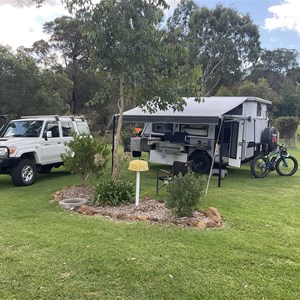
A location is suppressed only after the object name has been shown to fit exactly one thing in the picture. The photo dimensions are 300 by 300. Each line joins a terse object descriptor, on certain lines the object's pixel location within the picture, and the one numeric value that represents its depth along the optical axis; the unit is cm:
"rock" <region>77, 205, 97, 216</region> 539
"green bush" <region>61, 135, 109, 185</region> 677
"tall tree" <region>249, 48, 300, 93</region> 4252
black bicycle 985
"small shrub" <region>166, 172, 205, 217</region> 489
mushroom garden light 542
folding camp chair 692
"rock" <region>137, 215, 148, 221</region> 500
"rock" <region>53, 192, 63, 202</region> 642
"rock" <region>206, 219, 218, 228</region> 477
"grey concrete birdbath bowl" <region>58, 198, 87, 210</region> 578
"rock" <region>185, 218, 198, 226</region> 476
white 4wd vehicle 809
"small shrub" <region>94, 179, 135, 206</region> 584
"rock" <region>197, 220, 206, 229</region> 469
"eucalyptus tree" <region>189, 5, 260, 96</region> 3403
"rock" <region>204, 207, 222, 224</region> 505
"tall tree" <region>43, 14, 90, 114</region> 2875
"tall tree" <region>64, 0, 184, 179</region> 595
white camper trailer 932
